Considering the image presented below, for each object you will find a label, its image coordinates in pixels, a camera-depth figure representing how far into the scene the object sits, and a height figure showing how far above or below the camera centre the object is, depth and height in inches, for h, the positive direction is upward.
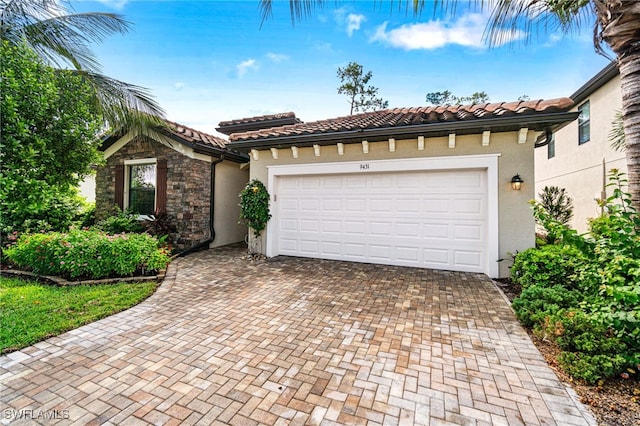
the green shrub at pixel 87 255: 217.2 -35.1
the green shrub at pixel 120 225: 332.2 -13.8
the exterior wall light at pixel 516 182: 223.8 +30.9
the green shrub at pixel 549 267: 163.2 -30.4
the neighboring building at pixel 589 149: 339.9 +107.8
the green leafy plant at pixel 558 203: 409.7 +26.9
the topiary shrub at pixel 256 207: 300.4 +10.0
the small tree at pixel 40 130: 154.6 +55.1
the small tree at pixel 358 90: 698.5 +332.5
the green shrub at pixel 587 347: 97.1 -49.8
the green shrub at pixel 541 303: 135.1 -44.1
